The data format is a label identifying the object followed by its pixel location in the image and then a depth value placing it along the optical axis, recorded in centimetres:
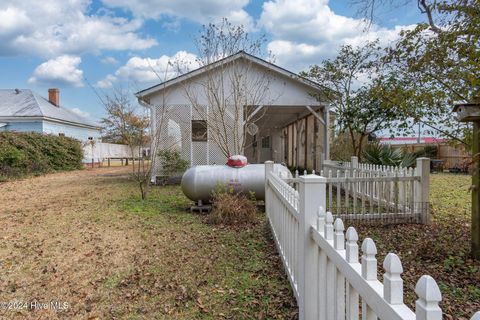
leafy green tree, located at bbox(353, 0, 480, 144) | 498
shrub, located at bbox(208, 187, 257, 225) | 613
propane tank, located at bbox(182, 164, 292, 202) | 703
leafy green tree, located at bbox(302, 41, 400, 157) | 983
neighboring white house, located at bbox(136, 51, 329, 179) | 1200
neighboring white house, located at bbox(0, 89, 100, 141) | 2223
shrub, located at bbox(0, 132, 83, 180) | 1463
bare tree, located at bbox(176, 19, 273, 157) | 1148
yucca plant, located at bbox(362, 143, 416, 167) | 888
